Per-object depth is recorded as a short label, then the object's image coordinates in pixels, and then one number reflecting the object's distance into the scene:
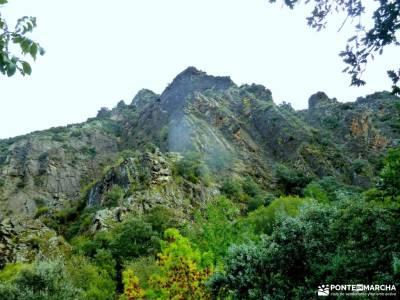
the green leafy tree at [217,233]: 18.75
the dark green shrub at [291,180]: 67.00
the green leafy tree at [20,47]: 3.99
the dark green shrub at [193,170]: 58.62
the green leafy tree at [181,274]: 15.51
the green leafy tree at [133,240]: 41.09
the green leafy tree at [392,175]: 10.38
